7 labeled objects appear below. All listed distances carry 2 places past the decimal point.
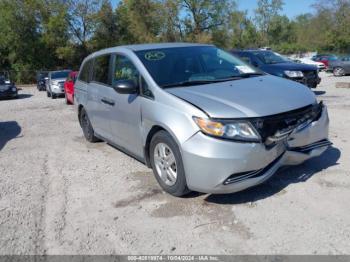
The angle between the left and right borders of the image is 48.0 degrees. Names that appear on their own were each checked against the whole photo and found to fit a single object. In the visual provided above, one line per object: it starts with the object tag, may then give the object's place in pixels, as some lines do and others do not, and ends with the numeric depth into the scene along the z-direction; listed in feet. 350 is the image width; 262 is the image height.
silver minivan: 12.52
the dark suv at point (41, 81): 86.36
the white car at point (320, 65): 94.25
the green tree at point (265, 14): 208.74
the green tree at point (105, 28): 135.44
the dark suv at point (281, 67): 39.17
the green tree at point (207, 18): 166.61
